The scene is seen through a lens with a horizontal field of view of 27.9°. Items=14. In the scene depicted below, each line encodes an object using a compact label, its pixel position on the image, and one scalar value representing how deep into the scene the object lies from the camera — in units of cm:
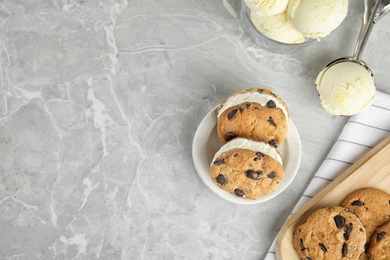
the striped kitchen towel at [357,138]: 95
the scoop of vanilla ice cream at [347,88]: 90
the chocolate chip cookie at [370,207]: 91
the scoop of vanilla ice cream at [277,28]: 89
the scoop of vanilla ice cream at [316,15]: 85
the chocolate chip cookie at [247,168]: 86
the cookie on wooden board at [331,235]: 88
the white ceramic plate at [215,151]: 91
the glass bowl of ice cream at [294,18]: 85
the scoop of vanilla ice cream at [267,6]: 85
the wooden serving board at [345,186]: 93
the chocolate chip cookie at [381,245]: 90
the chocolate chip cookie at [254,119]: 88
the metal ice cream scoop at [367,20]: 95
